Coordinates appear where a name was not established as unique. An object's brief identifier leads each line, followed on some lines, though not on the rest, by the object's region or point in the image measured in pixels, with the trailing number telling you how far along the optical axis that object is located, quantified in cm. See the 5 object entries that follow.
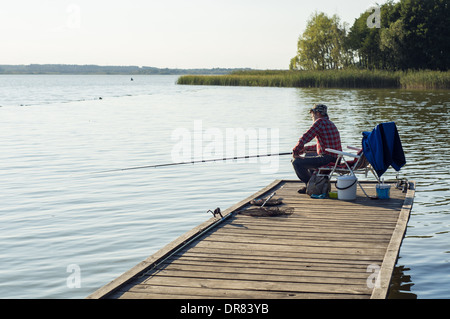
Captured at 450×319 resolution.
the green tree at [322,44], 7781
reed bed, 4538
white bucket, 848
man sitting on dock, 858
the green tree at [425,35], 6088
